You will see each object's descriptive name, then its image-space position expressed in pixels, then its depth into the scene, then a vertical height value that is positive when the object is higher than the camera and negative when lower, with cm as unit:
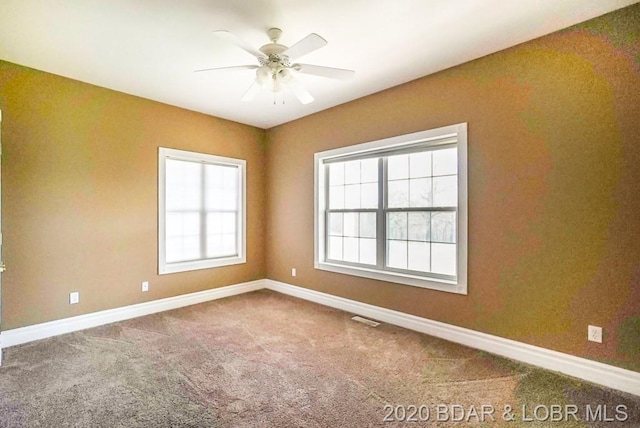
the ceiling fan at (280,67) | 221 +123
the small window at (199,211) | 414 +3
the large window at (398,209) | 317 +4
